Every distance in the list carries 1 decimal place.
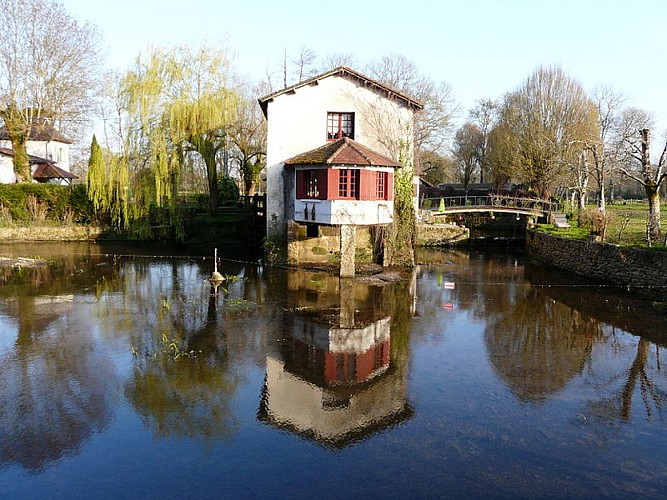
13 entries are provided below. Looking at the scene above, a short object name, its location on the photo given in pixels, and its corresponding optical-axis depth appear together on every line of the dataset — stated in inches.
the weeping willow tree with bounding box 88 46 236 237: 1204.5
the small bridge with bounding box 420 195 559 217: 1507.1
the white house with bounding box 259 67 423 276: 964.6
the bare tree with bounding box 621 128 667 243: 897.0
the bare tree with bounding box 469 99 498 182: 2410.2
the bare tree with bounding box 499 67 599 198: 1652.3
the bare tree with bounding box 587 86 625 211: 1181.3
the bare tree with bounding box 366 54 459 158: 1875.2
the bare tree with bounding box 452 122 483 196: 2470.5
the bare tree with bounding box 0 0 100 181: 1392.7
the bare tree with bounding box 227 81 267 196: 1539.1
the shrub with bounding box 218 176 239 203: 1669.5
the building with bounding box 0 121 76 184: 1744.6
